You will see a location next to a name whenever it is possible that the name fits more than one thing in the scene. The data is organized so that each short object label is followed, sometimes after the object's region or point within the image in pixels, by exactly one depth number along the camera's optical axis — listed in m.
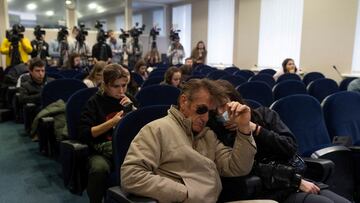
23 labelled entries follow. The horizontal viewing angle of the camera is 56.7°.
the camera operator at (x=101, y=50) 7.22
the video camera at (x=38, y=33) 7.32
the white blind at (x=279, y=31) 7.52
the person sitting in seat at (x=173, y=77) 3.71
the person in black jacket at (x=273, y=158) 1.62
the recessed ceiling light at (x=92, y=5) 10.99
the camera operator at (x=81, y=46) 7.25
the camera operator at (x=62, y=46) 7.37
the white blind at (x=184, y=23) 11.28
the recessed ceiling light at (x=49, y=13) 9.91
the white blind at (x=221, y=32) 9.55
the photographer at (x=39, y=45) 7.25
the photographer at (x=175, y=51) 8.77
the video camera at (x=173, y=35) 8.85
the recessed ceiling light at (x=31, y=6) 9.64
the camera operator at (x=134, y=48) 8.53
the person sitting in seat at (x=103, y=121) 2.01
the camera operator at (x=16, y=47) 6.42
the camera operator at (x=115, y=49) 8.84
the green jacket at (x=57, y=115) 2.81
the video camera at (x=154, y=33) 8.95
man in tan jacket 1.35
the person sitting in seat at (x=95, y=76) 3.50
